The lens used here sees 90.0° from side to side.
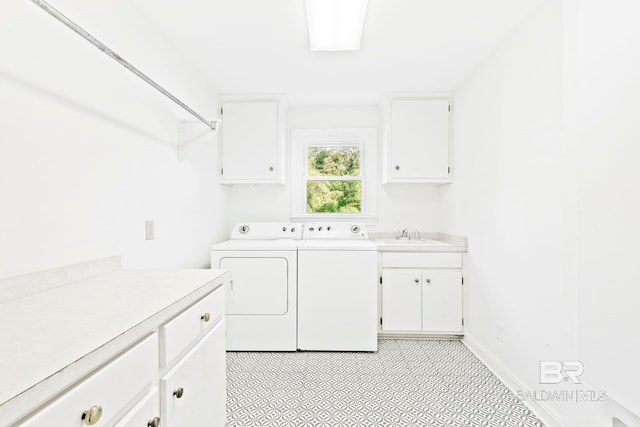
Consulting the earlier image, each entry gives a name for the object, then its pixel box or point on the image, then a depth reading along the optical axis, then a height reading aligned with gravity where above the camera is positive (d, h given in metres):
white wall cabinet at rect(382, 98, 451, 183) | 3.00 +0.67
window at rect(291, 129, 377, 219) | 3.37 +0.39
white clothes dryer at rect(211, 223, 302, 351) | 2.59 -0.70
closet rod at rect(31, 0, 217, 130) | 0.89 +0.58
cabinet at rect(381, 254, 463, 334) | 2.78 -0.78
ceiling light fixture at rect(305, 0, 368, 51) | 1.68 +1.08
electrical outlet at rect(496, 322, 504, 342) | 2.13 -0.82
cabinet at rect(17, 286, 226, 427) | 0.63 -0.46
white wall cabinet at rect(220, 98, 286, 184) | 3.05 +0.65
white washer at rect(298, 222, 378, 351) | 2.57 -0.71
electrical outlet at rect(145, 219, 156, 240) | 1.81 -0.11
